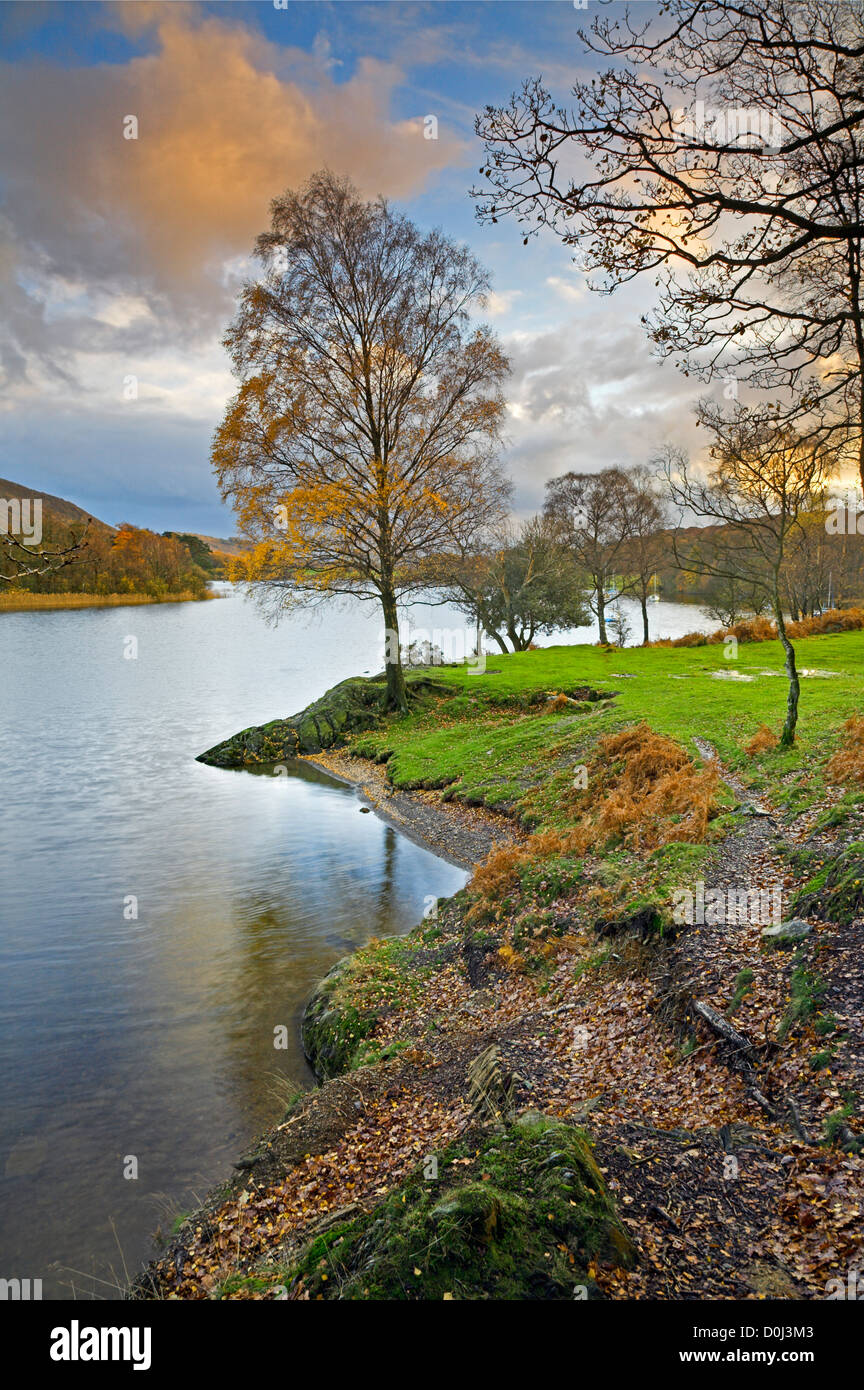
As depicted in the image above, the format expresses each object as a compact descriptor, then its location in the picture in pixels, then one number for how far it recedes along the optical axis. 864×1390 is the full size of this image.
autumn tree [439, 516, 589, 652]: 40.94
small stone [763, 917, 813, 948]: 6.70
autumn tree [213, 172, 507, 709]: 22.11
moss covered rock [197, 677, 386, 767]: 26.20
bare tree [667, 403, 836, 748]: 10.20
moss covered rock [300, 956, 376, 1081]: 8.38
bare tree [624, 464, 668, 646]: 45.25
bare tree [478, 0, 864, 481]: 5.53
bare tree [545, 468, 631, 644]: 45.12
